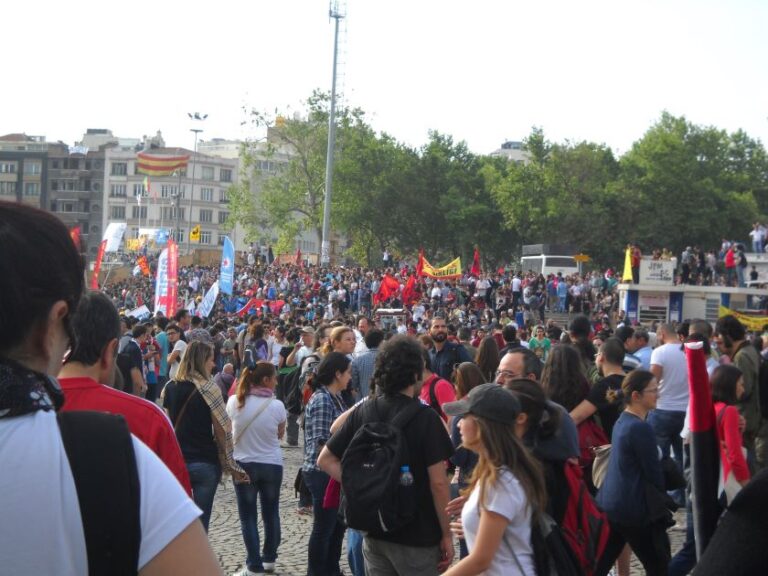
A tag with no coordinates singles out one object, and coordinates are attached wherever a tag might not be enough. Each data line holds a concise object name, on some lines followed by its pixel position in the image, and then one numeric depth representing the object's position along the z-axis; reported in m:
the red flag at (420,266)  42.17
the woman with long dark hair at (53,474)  1.73
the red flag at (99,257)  25.66
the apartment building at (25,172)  146.62
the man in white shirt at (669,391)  10.48
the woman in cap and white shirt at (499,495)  4.19
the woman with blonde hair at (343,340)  9.09
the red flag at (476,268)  44.29
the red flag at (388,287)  37.95
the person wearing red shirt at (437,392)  7.73
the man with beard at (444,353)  11.34
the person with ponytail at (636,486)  6.39
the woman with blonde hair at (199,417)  7.36
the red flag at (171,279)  25.28
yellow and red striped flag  111.52
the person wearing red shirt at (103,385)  3.40
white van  54.06
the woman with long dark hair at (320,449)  7.25
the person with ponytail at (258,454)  8.08
